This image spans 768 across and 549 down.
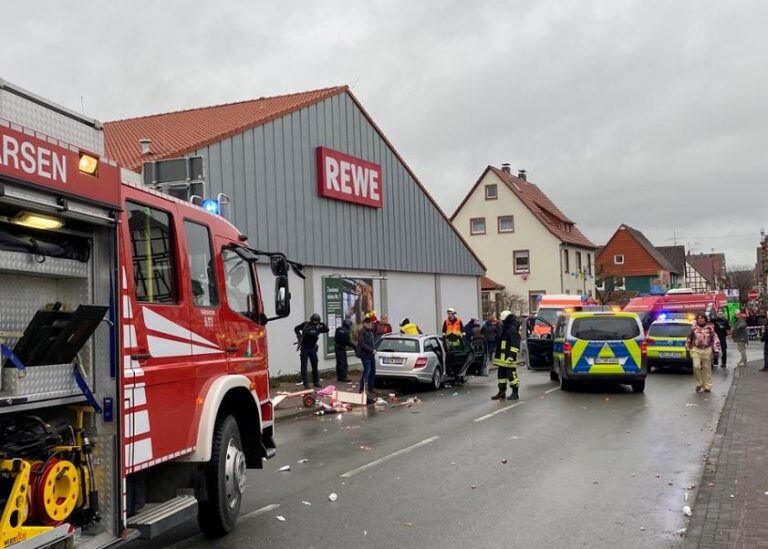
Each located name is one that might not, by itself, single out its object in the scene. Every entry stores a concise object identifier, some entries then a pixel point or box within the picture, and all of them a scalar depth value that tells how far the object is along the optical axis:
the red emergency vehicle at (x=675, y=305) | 33.41
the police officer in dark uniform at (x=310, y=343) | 17.48
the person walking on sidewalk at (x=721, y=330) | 24.30
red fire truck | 3.97
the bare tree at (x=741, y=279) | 101.34
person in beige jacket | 15.64
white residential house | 51.88
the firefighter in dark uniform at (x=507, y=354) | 14.73
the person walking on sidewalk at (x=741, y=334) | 22.52
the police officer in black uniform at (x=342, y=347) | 18.91
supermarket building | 18.98
